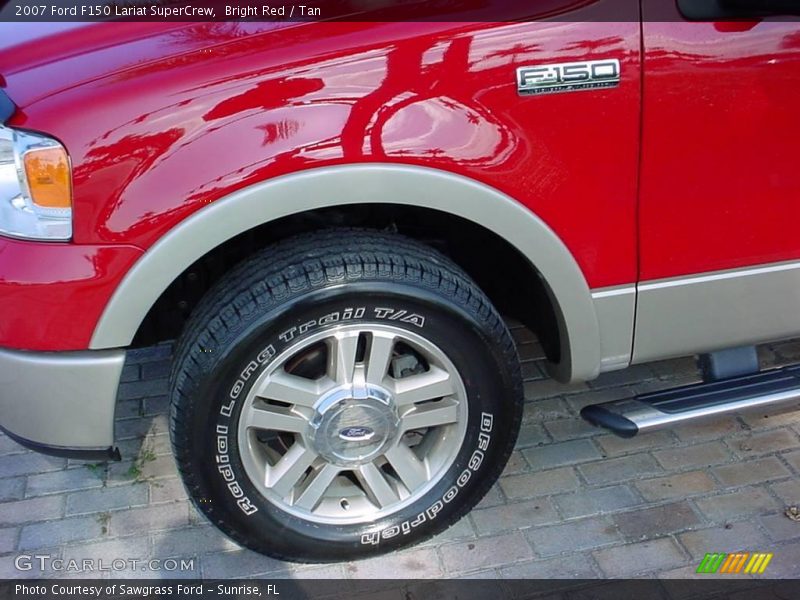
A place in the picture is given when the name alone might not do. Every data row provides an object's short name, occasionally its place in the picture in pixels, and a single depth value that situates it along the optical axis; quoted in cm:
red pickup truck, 202
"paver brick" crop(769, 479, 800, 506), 274
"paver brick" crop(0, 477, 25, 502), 286
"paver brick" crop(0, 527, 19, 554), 264
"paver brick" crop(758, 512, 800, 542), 260
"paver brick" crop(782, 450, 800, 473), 289
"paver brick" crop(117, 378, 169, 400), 335
